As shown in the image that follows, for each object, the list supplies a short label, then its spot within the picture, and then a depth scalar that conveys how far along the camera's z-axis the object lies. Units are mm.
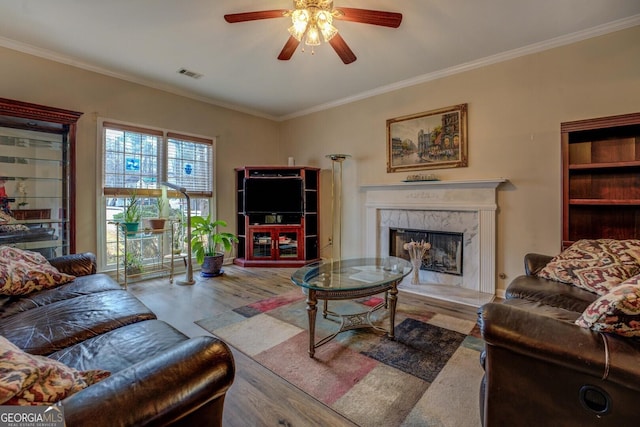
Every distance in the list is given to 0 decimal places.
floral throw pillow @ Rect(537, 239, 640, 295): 1937
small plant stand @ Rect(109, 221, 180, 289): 3654
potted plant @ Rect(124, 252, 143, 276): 3768
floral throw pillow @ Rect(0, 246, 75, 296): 1861
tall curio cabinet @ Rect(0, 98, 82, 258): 2869
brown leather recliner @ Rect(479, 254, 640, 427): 952
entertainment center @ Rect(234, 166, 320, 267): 4762
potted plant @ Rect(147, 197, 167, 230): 3637
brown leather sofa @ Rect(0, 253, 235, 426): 755
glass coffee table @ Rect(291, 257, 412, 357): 2033
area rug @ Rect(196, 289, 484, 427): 1542
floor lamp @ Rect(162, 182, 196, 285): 3748
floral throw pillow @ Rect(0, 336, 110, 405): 664
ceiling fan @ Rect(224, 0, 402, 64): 2020
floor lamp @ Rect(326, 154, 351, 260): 4777
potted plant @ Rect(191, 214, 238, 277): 4117
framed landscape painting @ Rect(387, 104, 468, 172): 3521
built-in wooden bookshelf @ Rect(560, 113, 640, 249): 2613
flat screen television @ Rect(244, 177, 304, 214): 4762
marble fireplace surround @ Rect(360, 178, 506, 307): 3252
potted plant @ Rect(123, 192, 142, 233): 3467
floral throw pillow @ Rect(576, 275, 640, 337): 1000
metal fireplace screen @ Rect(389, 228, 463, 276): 3555
